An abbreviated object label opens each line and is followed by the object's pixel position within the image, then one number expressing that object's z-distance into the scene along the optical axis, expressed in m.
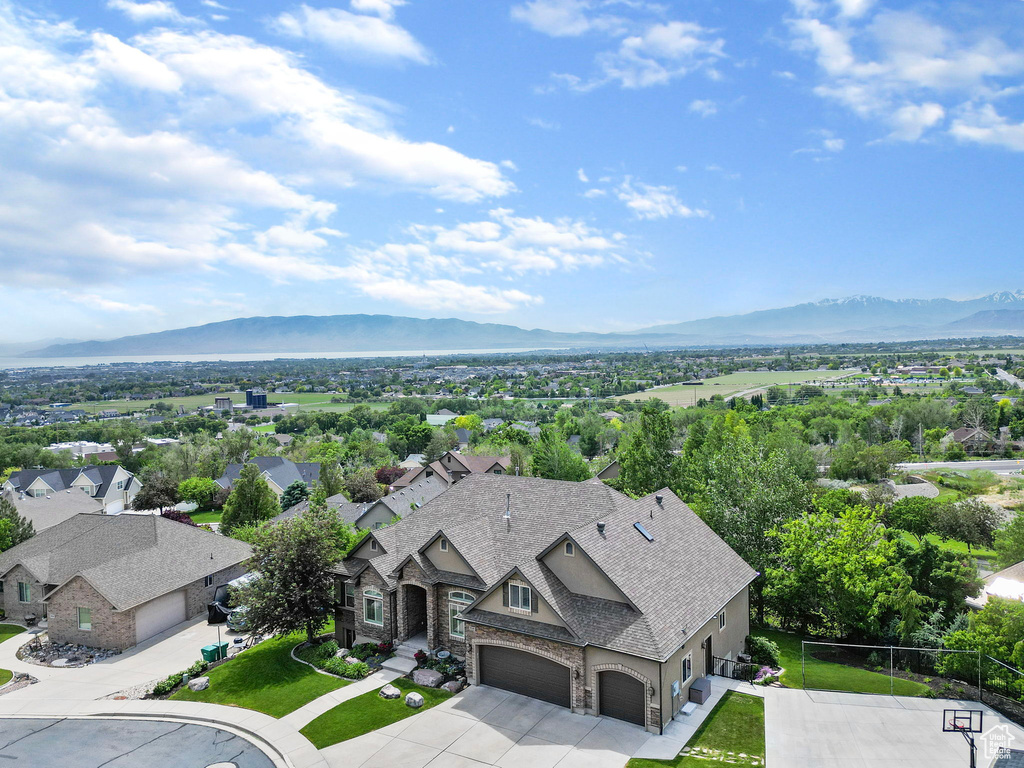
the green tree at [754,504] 35.66
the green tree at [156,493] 74.38
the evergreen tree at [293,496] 67.75
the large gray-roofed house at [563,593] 22.58
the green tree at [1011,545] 36.22
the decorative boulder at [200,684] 26.84
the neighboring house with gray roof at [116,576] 33.41
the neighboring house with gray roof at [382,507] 56.16
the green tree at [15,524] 44.20
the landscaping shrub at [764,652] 27.38
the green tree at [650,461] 50.78
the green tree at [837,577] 28.57
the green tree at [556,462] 64.62
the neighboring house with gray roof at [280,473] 79.94
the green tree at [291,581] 29.64
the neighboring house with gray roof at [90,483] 73.56
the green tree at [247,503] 54.44
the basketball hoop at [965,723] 19.77
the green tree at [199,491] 78.00
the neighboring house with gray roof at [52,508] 53.94
